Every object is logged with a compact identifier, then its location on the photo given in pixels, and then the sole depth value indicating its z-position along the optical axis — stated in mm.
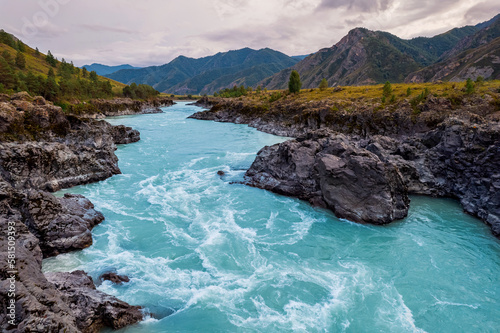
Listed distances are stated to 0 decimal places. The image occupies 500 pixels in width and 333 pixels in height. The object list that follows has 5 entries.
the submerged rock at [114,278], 16434
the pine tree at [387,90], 68062
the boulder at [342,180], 25578
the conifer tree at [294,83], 107875
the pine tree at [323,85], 106450
